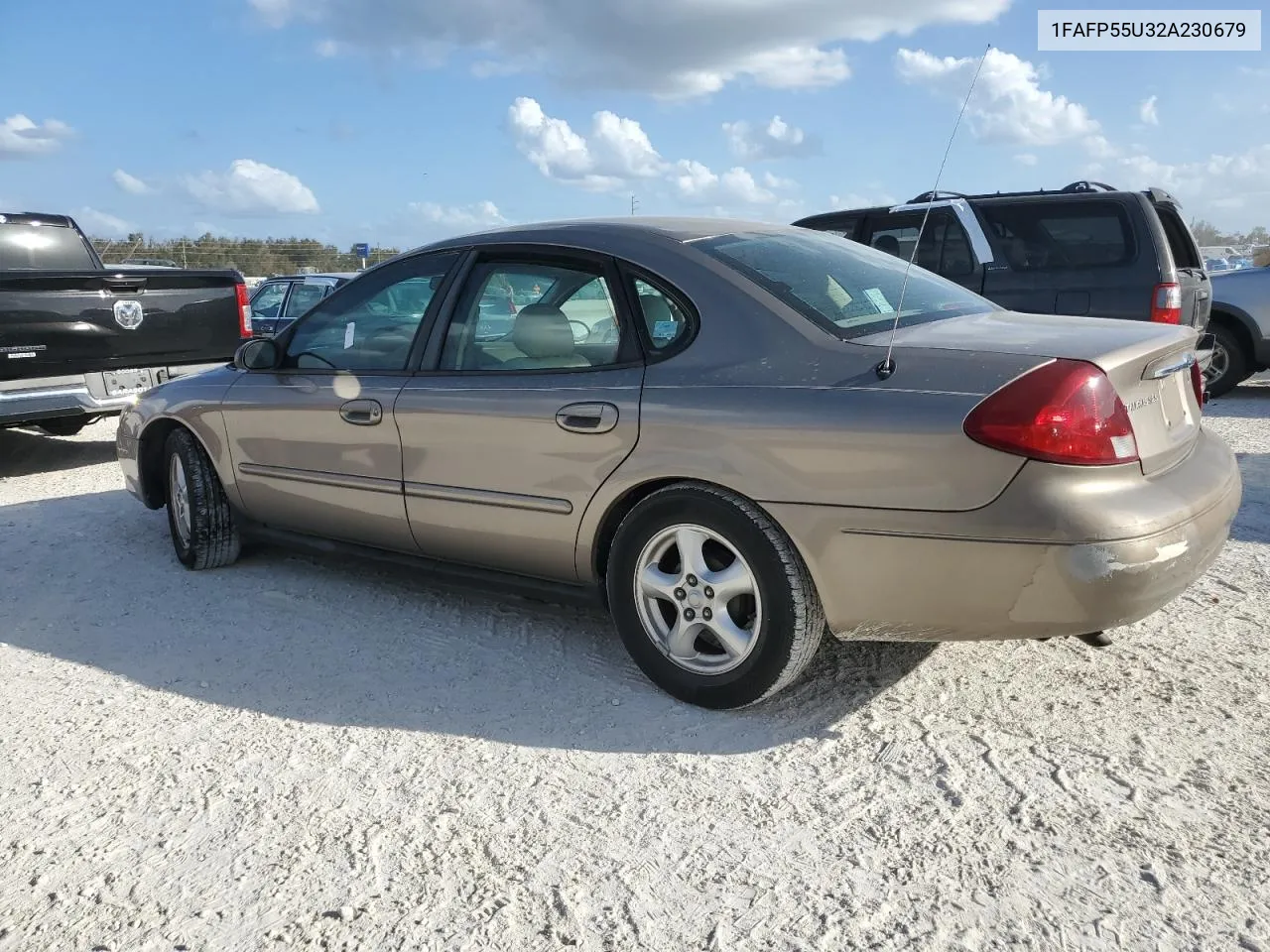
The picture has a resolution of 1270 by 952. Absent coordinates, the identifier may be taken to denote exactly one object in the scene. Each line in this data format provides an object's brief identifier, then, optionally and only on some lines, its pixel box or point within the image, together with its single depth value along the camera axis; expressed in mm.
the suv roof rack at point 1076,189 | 7605
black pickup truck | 6738
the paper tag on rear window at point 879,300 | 3271
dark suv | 7270
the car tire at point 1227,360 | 9742
